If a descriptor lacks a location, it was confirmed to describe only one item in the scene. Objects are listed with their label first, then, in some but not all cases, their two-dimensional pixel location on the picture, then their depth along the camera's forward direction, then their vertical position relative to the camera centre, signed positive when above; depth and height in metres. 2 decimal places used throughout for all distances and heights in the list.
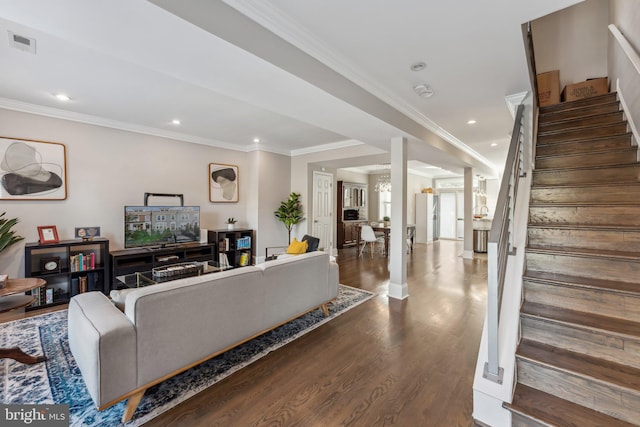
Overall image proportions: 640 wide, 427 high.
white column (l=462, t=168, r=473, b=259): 6.70 -0.04
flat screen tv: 4.19 -0.25
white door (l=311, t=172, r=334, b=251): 6.56 +0.05
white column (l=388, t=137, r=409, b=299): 3.80 -0.10
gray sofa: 1.53 -0.79
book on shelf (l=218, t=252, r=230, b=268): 4.52 -0.86
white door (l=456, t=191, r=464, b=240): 10.22 -0.09
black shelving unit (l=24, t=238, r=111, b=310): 3.39 -0.77
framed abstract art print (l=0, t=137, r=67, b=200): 3.43 +0.55
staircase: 1.42 -0.54
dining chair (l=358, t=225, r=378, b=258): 6.71 -0.61
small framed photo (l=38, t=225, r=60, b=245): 3.52 -0.31
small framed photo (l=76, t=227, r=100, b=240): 3.86 -0.32
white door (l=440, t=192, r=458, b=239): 10.38 -0.21
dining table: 6.76 -0.63
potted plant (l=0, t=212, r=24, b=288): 3.08 -0.26
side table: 2.06 -0.75
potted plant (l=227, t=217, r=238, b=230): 5.46 -0.26
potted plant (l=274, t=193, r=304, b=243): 6.19 -0.04
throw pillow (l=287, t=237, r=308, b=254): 3.94 -0.57
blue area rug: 1.68 -1.23
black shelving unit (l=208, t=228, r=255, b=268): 5.25 -0.69
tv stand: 3.89 -0.75
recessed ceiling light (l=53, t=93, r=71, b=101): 3.22 +1.40
